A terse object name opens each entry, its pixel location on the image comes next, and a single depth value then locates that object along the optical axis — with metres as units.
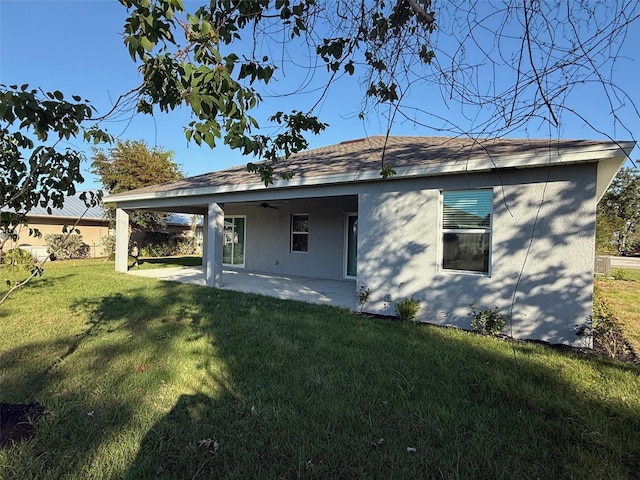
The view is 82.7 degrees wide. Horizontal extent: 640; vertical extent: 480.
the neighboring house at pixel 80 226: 20.23
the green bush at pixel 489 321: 5.97
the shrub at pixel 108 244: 22.11
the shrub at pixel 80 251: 18.29
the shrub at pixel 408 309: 6.77
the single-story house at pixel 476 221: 5.56
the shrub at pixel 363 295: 7.57
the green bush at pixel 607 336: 5.26
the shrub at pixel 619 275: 14.90
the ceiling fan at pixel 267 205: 13.17
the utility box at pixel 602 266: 14.77
